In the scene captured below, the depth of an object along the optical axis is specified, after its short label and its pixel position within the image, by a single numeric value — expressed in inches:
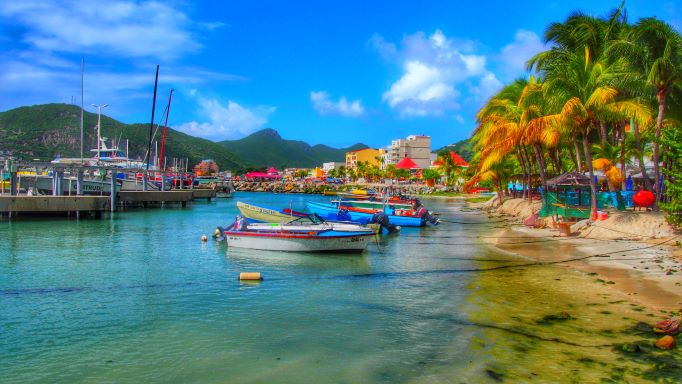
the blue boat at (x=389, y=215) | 1385.6
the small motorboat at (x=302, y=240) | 887.7
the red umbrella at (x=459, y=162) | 4738.7
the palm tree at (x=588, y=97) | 931.3
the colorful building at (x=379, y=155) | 7554.1
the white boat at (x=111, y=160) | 2237.9
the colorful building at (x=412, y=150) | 6914.4
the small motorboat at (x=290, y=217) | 1171.3
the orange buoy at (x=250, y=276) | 684.1
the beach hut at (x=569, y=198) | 1114.1
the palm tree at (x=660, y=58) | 909.2
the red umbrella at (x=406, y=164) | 5895.7
